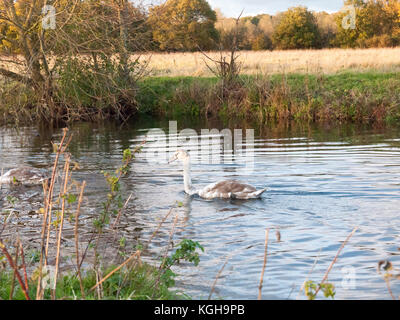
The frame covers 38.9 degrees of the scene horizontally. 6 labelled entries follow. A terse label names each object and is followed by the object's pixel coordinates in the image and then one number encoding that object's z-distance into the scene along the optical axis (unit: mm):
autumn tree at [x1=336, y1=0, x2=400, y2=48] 47812
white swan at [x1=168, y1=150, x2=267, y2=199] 9719
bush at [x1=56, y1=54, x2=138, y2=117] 17453
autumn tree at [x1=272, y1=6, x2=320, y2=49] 51244
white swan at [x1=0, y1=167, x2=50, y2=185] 11079
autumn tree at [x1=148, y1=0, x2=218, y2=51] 47062
